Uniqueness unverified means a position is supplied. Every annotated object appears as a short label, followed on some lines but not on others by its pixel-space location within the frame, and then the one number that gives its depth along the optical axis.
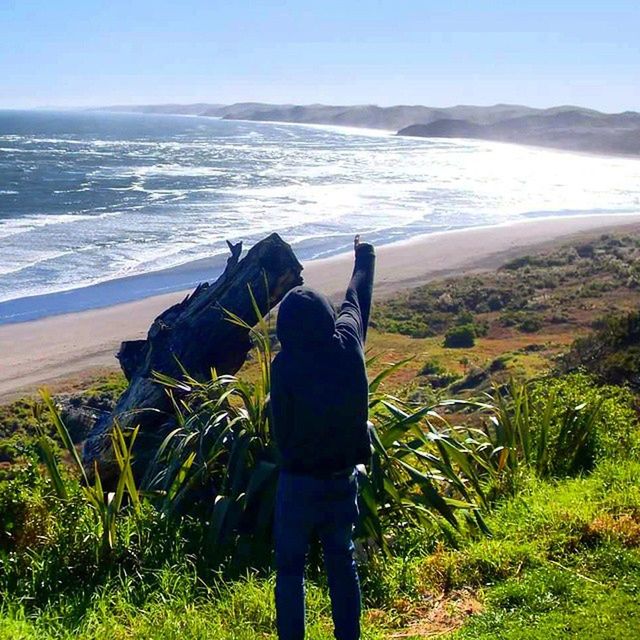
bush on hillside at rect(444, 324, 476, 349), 18.38
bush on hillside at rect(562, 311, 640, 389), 8.08
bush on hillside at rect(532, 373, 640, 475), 5.61
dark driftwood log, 6.05
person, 2.97
